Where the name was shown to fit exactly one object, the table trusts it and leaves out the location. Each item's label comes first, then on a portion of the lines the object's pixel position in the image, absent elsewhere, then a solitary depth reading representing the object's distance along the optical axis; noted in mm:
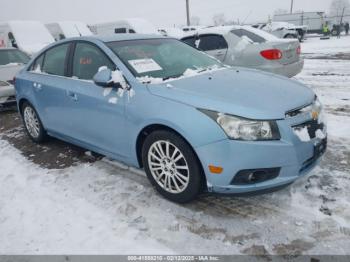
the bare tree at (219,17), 116481
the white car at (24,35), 15070
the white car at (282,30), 23844
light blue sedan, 2711
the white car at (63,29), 18078
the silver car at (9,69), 7125
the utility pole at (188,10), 35312
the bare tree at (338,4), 93450
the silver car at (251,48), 6586
